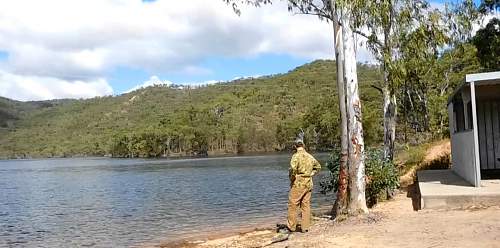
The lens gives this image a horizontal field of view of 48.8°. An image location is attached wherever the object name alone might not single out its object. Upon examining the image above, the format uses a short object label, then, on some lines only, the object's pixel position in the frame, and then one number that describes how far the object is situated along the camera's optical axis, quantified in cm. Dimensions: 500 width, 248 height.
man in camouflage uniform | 1074
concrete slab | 1060
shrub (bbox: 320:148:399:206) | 1363
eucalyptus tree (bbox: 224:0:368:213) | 1170
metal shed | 1151
